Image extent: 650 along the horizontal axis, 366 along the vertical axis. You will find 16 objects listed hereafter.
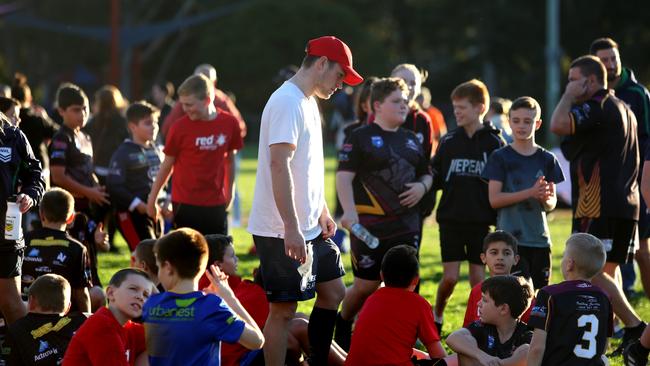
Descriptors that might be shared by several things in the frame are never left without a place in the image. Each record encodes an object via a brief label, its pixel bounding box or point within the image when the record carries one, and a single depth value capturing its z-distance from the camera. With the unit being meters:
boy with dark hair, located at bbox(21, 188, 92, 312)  15.82
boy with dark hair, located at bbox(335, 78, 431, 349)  17.09
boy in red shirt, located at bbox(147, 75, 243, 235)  19.42
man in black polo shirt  17.83
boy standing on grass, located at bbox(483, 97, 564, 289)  17.23
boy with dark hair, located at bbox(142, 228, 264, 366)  11.05
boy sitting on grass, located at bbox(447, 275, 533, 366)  13.48
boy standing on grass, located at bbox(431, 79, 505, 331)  18.12
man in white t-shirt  13.05
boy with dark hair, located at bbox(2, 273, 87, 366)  13.34
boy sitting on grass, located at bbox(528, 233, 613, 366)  12.59
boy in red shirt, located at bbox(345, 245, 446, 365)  13.91
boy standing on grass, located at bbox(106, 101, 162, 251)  20.84
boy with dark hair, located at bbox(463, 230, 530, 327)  15.57
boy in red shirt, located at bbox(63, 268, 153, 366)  12.08
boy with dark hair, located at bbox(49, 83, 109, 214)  19.78
